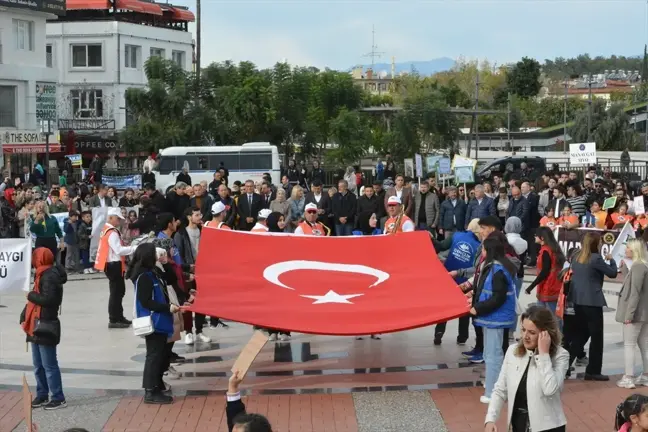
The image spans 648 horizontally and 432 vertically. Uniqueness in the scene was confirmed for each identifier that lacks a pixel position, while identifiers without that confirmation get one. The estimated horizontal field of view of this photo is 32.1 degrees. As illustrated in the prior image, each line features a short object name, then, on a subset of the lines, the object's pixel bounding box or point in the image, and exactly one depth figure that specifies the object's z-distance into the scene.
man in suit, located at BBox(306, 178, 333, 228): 23.42
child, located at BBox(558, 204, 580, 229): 18.12
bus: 40.47
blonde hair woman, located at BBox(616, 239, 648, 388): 12.02
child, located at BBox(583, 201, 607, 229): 21.83
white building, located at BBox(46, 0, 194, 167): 62.31
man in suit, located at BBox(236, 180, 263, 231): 23.08
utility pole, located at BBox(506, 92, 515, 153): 72.94
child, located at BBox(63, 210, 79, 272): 22.97
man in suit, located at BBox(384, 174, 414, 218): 23.85
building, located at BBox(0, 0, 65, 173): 50.94
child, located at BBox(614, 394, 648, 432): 6.27
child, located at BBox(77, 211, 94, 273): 23.12
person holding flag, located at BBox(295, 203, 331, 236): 15.43
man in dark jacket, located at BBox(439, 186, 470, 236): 23.38
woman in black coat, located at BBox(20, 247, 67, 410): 11.31
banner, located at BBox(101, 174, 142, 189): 36.31
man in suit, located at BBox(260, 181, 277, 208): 23.62
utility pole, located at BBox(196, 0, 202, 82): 54.94
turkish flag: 12.09
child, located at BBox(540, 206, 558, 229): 20.63
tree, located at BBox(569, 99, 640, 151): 73.12
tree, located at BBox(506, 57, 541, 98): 113.69
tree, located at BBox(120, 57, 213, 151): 49.78
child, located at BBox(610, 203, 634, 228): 21.08
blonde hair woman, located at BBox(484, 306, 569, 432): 7.20
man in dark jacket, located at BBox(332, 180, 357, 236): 23.59
